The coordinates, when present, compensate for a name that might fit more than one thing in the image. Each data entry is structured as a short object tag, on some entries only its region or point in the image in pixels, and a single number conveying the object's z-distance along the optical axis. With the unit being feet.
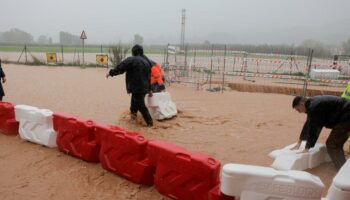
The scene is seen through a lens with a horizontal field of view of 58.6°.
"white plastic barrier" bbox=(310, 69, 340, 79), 56.34
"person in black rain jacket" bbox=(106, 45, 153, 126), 23.35
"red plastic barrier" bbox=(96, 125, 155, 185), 14.62
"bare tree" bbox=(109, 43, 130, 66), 79.20
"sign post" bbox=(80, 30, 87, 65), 80.13
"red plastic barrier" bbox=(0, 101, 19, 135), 21.56
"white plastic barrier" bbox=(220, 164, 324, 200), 10.30
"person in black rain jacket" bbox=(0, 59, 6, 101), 25.78
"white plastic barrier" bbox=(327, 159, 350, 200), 9.28
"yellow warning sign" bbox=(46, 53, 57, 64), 85.10
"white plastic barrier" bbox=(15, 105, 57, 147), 19.12
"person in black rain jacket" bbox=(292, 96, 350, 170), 15.61
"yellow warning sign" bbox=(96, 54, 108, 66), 83.72
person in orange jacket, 27.81
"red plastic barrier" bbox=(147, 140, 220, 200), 12.19
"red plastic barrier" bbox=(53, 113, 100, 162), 16.94
